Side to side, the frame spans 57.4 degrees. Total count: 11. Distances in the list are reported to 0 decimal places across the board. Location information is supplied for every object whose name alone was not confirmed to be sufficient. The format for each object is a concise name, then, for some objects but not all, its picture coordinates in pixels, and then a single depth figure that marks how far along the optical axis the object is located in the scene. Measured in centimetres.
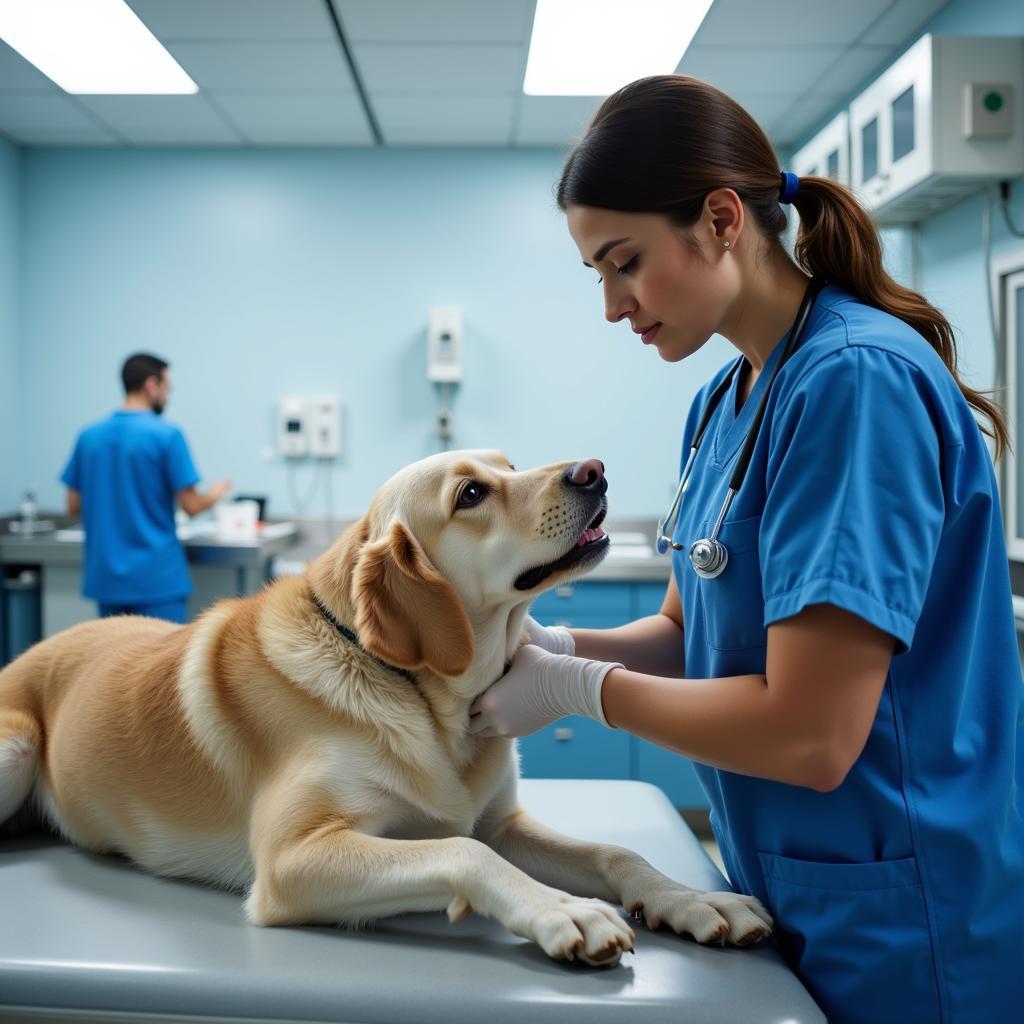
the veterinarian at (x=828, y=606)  89
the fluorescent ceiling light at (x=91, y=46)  305
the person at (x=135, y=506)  348
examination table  85
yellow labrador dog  99
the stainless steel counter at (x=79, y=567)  372
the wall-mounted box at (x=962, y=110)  249
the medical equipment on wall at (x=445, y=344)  430
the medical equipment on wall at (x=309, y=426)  440
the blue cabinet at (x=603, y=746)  344
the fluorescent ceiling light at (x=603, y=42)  299
